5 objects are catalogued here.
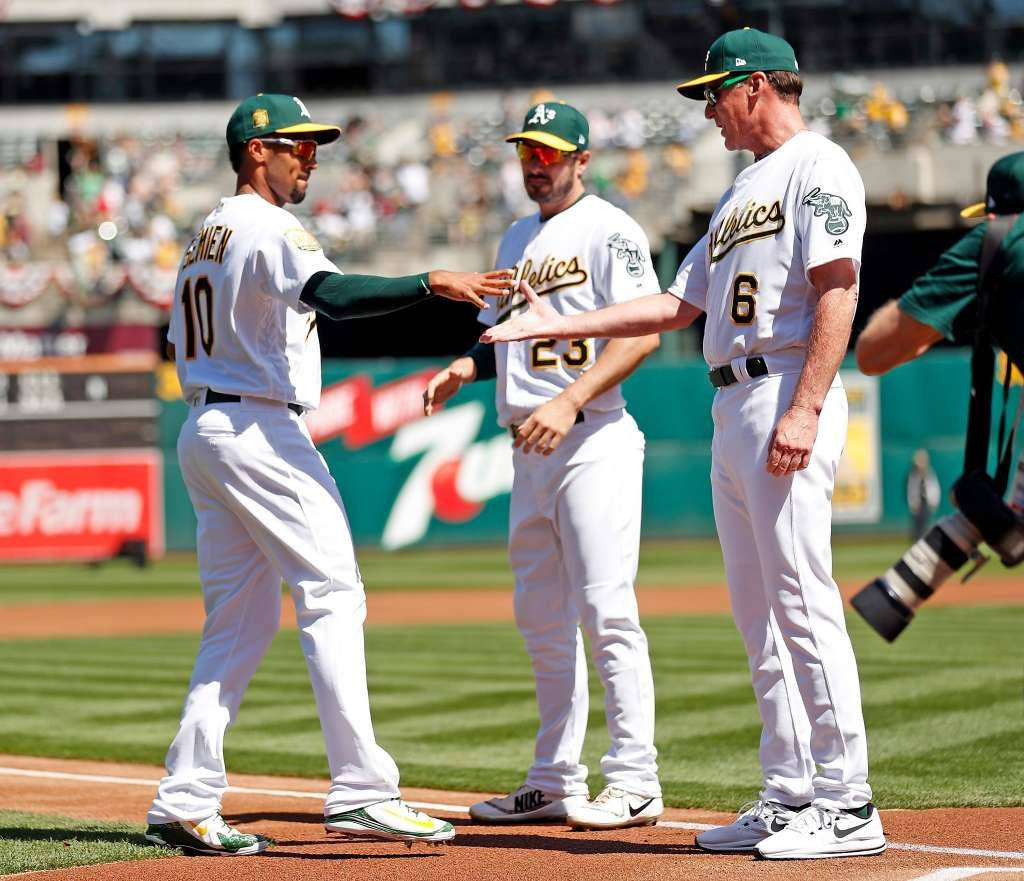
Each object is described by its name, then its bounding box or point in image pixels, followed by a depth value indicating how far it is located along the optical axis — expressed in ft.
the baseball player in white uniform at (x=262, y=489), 31.04
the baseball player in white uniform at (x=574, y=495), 33.76
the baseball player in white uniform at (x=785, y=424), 28.35
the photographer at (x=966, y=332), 27.91
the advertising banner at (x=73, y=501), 137.69
